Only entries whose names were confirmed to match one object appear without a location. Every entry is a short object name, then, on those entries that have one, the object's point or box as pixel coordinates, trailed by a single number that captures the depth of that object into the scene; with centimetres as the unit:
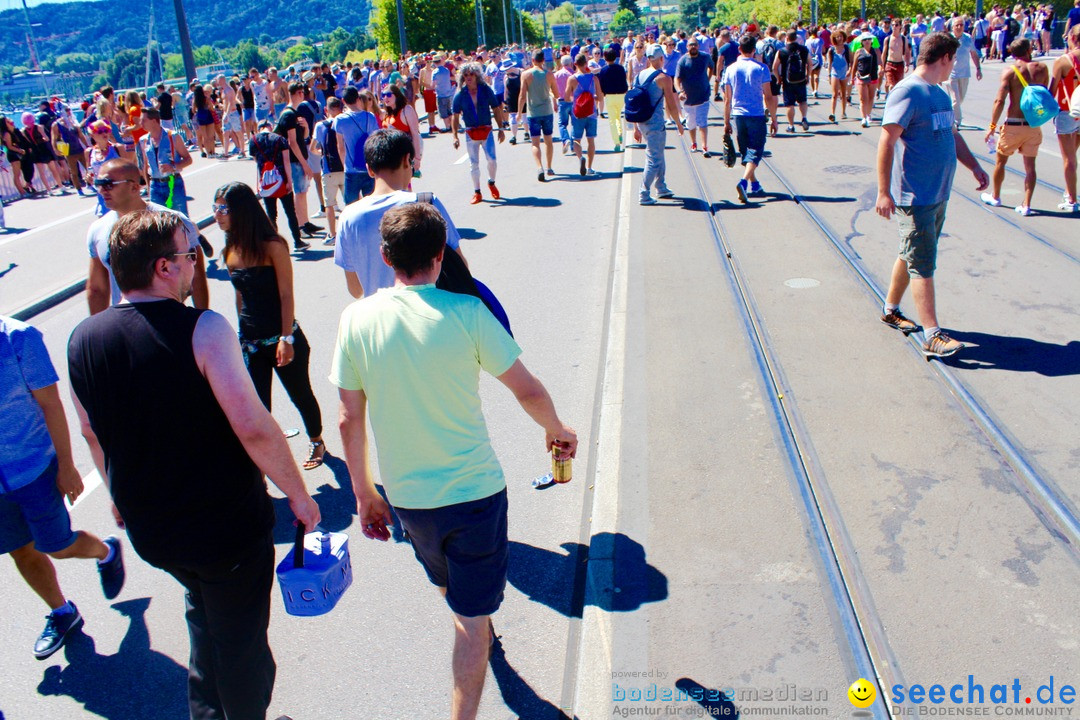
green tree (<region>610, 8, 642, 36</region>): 12140
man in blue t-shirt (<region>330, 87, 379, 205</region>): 909
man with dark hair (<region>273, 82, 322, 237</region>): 982
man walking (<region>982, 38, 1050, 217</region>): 852
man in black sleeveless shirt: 254
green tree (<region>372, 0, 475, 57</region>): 6875
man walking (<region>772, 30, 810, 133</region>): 1542
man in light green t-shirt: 266
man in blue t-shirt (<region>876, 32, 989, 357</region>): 561
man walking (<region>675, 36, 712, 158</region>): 1335
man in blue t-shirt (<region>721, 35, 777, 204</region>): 1070
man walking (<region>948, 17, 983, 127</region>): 1452
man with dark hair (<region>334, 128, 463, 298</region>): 422
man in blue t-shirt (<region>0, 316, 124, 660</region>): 325
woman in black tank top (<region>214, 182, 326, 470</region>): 457
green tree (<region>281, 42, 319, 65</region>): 17812
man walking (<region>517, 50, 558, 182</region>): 1369
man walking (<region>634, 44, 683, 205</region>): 1063
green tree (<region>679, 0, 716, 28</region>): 12675
